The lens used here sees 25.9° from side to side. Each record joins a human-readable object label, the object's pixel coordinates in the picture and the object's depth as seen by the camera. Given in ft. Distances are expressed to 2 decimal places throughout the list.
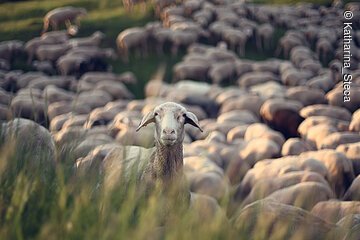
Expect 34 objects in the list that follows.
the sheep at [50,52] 64.22
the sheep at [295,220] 17.25
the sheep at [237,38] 68.90
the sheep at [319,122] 41.11
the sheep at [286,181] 29.48
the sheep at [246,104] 48.91
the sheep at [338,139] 37.42
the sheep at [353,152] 33.47
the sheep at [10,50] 63.59
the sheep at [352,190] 28.83
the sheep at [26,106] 46.44
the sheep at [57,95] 52.49
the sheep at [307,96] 50.24
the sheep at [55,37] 68.03
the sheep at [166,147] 20.15
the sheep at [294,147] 37.00
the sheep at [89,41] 66.95
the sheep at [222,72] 60.63
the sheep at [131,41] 65.61
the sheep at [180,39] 67.10
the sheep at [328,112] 45.06
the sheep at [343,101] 47.52
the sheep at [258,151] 36.60
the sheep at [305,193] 26.58
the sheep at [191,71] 60.96
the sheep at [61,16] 71.56
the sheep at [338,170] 31.76
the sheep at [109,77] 59.16
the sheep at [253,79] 58.18
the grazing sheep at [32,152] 11.91
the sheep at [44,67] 62.64
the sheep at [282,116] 44.78
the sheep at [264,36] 70.03
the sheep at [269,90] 52.00
